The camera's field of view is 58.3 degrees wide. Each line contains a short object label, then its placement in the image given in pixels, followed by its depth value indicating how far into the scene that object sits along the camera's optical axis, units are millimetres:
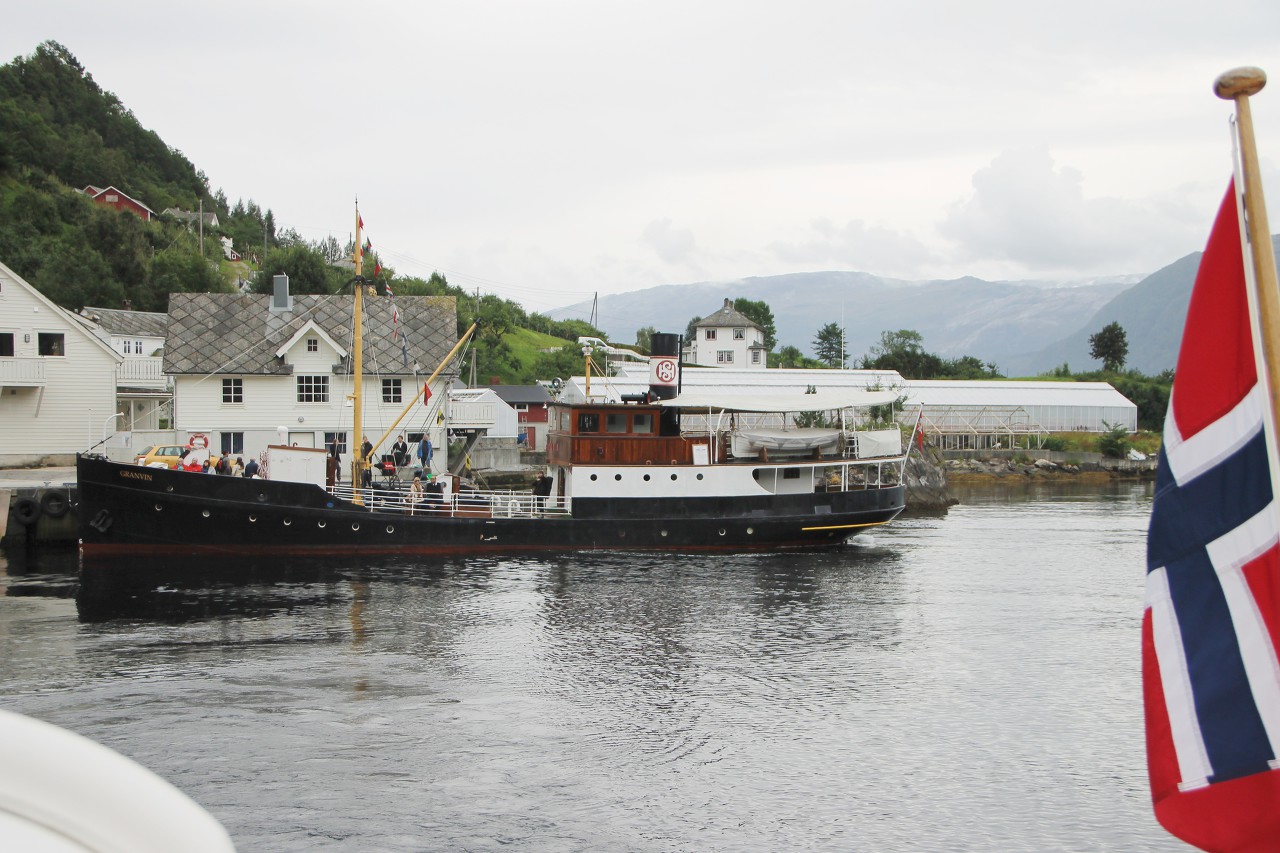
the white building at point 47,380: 45844
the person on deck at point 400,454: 43866
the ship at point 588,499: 35031
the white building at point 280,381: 47125
